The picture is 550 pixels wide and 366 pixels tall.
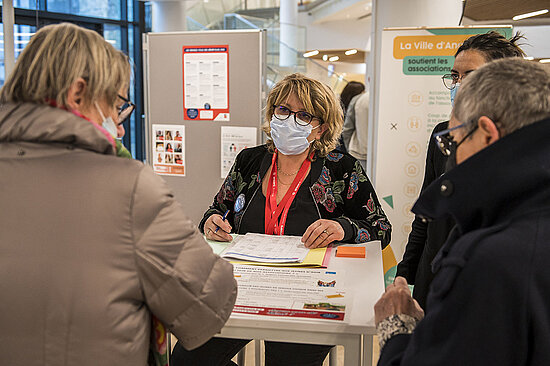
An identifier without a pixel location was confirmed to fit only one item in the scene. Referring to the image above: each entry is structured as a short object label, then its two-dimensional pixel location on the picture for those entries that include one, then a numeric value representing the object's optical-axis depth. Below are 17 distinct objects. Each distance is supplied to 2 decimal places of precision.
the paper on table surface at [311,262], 1.80
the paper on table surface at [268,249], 1.86
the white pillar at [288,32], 10.73
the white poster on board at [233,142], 3.91
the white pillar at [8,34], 4.28
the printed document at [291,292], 1.46
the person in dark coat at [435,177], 1.97
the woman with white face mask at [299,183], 2.28
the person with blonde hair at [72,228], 1.08
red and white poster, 3.92
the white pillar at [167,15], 8.33
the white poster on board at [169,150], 4.11
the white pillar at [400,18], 4.78
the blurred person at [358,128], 5.70
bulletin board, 3.86
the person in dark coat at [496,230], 0.93
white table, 1.39
